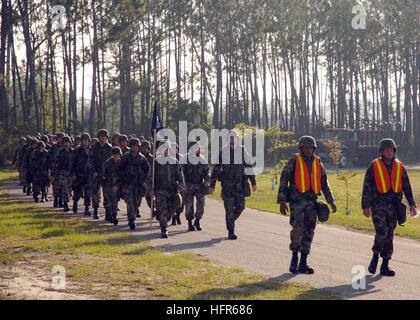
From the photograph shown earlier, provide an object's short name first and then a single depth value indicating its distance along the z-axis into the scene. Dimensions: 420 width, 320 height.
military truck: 48.97
